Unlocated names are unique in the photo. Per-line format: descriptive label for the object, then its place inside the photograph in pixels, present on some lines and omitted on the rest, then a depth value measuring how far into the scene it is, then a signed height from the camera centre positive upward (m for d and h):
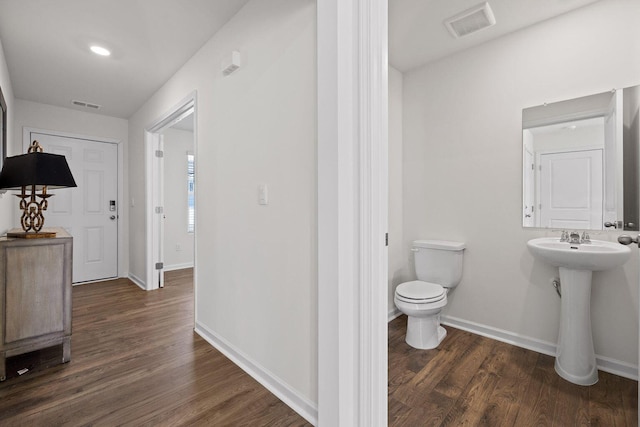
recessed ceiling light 2.44 +1.36
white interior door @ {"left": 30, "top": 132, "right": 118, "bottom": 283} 3.88 +0.10
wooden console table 1.77 -0.51
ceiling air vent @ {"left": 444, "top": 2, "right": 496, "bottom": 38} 1.91 +1.32
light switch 1.71 +0.11
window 5.09 +0.36
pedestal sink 1.70 -0.58
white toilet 2.07 -0.57
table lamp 1.83 +0.24
